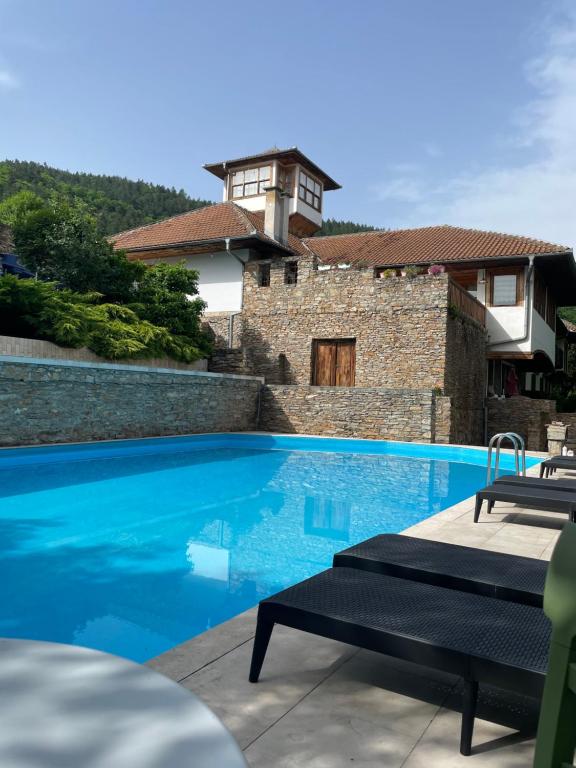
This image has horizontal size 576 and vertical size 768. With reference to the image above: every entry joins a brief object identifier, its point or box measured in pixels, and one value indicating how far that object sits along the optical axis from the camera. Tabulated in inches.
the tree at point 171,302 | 684.7
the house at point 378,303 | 690.2
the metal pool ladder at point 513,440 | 274.1
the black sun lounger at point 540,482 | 242.1
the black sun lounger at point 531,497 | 209.6
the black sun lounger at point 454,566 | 107.3
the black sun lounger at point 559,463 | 325.4
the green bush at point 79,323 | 516.3
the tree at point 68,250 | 643.5
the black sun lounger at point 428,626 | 75.8
